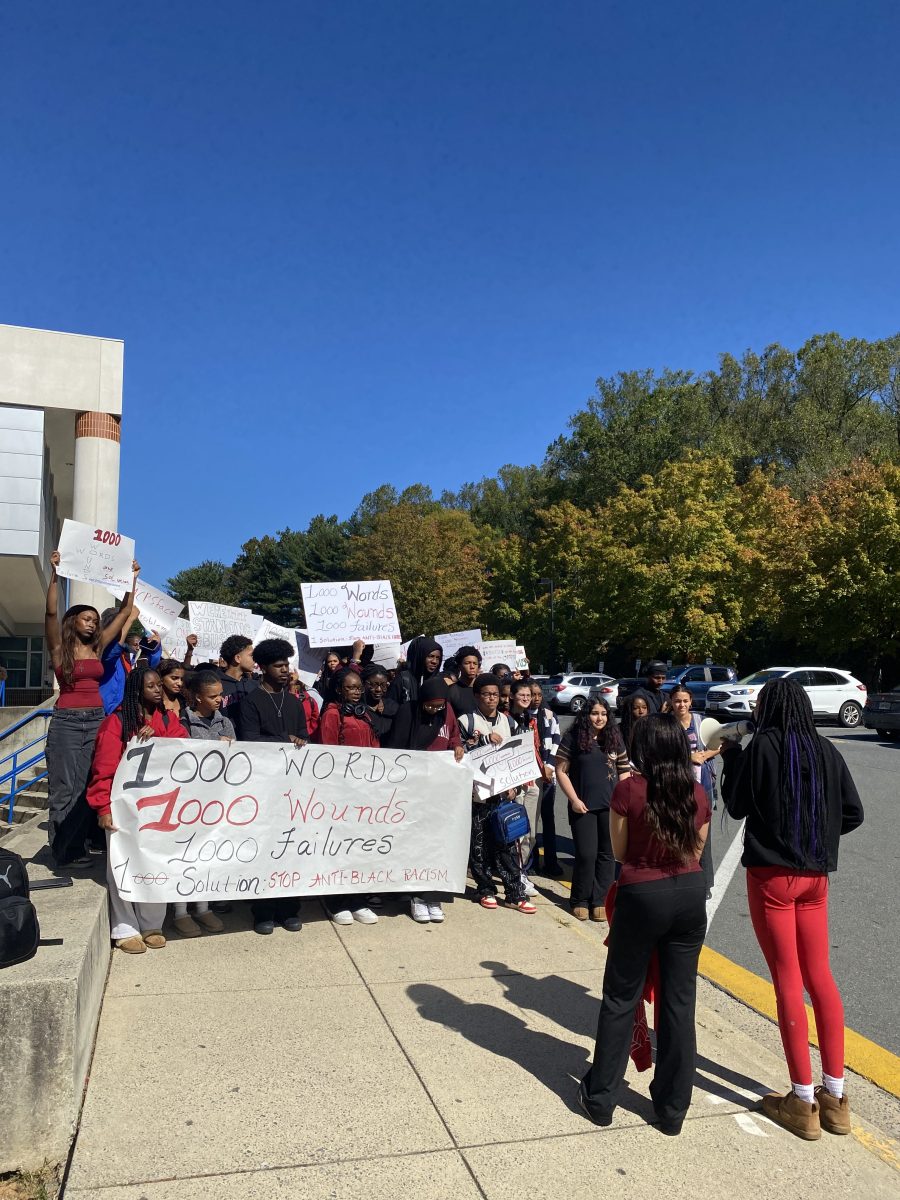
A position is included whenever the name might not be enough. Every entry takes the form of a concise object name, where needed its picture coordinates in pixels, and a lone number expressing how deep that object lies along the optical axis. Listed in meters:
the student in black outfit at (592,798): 6.72
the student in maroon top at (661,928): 3.63
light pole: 50.80
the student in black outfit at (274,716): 5.83
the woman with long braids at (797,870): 3.78
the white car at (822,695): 26.69
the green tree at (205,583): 95.53
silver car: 35.28
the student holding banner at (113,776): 5.19
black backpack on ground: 3.52
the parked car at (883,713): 20.50
